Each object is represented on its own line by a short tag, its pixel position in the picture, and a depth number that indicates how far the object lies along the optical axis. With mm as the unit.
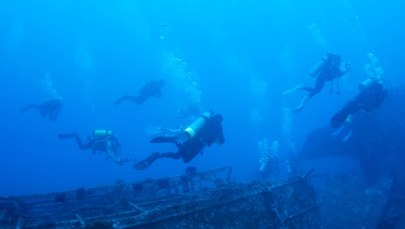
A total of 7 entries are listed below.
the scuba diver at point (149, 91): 15434
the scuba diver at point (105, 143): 11266
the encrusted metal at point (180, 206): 4652
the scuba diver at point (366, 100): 8586
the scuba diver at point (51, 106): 13562
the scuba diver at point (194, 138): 7324
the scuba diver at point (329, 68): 10609
